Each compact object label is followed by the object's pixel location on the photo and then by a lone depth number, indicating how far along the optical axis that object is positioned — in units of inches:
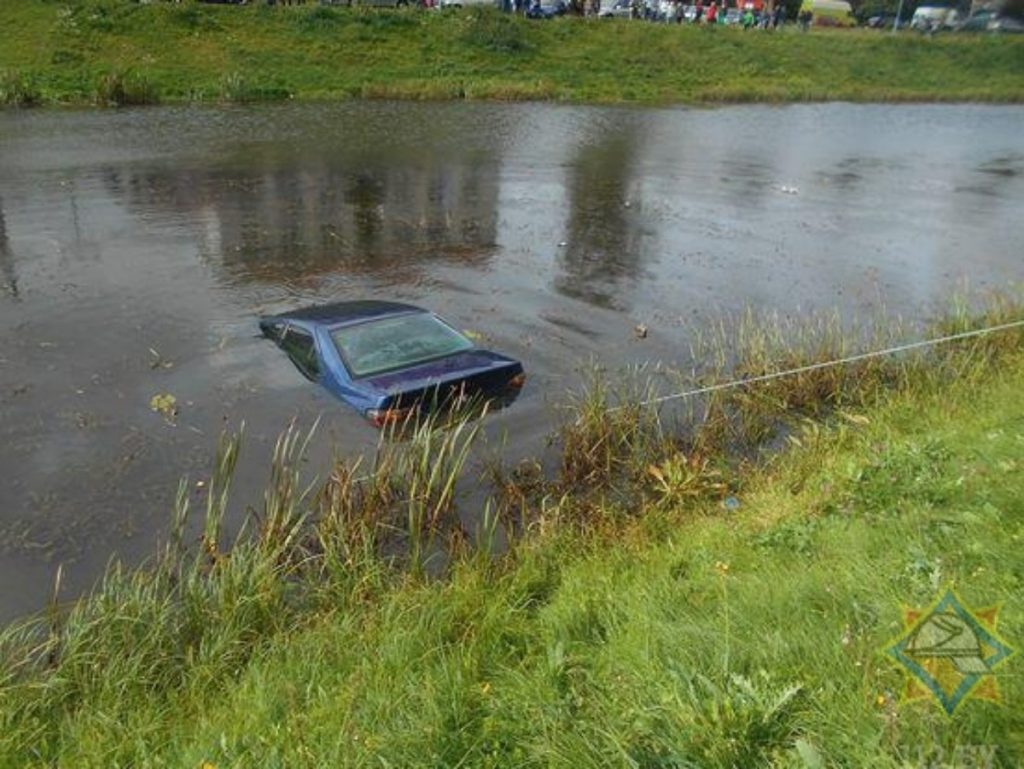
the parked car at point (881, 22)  2709.2
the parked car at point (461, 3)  1700.3
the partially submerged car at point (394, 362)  320.5
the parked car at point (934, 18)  2409.4
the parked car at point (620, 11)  1987.3
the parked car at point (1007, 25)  2321.6
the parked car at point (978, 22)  2357.3
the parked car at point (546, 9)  1777.8
